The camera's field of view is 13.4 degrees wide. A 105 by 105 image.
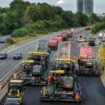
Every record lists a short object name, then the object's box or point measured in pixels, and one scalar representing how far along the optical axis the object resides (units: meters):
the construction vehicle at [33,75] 49.44
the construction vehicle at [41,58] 59.53
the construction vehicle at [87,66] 56.17
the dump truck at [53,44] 86.06
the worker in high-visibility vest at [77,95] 40.82
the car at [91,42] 88.45
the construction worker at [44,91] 41.83
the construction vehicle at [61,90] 41.25
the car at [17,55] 76.94
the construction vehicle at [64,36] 102.07
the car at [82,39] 97.56
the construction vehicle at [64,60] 51.91
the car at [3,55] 77.75
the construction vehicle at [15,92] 38.56
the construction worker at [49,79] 43.15
